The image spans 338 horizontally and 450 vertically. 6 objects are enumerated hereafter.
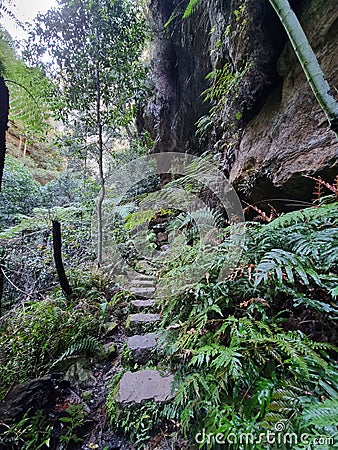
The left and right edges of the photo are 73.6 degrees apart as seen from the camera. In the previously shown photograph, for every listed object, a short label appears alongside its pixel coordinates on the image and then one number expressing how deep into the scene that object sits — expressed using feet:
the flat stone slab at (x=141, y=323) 7.23
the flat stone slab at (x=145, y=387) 4.58
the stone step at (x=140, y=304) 8.60
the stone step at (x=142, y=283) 10.83
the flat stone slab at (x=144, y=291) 9.58
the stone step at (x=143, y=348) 5.95
